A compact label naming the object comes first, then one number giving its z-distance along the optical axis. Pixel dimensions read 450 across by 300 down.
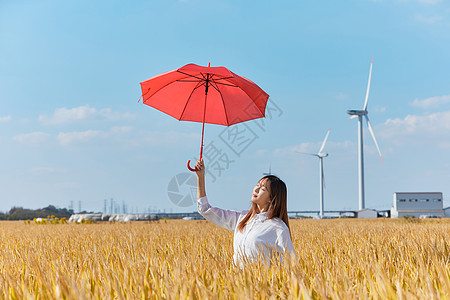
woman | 4.64
